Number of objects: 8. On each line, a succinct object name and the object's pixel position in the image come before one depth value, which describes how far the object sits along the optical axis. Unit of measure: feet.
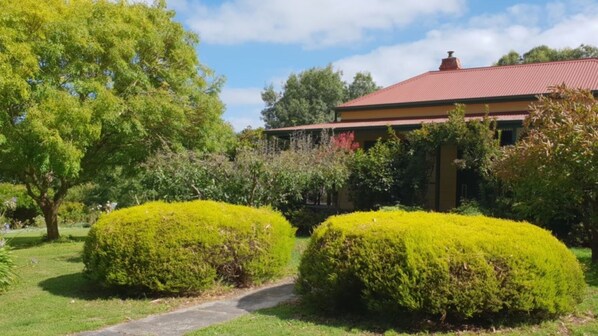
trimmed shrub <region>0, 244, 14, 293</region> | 31.00
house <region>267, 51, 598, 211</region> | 60.64
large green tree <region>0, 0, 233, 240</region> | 45.57
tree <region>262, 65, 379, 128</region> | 158.81
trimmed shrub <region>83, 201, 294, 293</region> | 27.55
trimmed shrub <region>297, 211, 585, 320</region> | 20.11
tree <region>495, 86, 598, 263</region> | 29.94
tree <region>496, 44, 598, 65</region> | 126.00
